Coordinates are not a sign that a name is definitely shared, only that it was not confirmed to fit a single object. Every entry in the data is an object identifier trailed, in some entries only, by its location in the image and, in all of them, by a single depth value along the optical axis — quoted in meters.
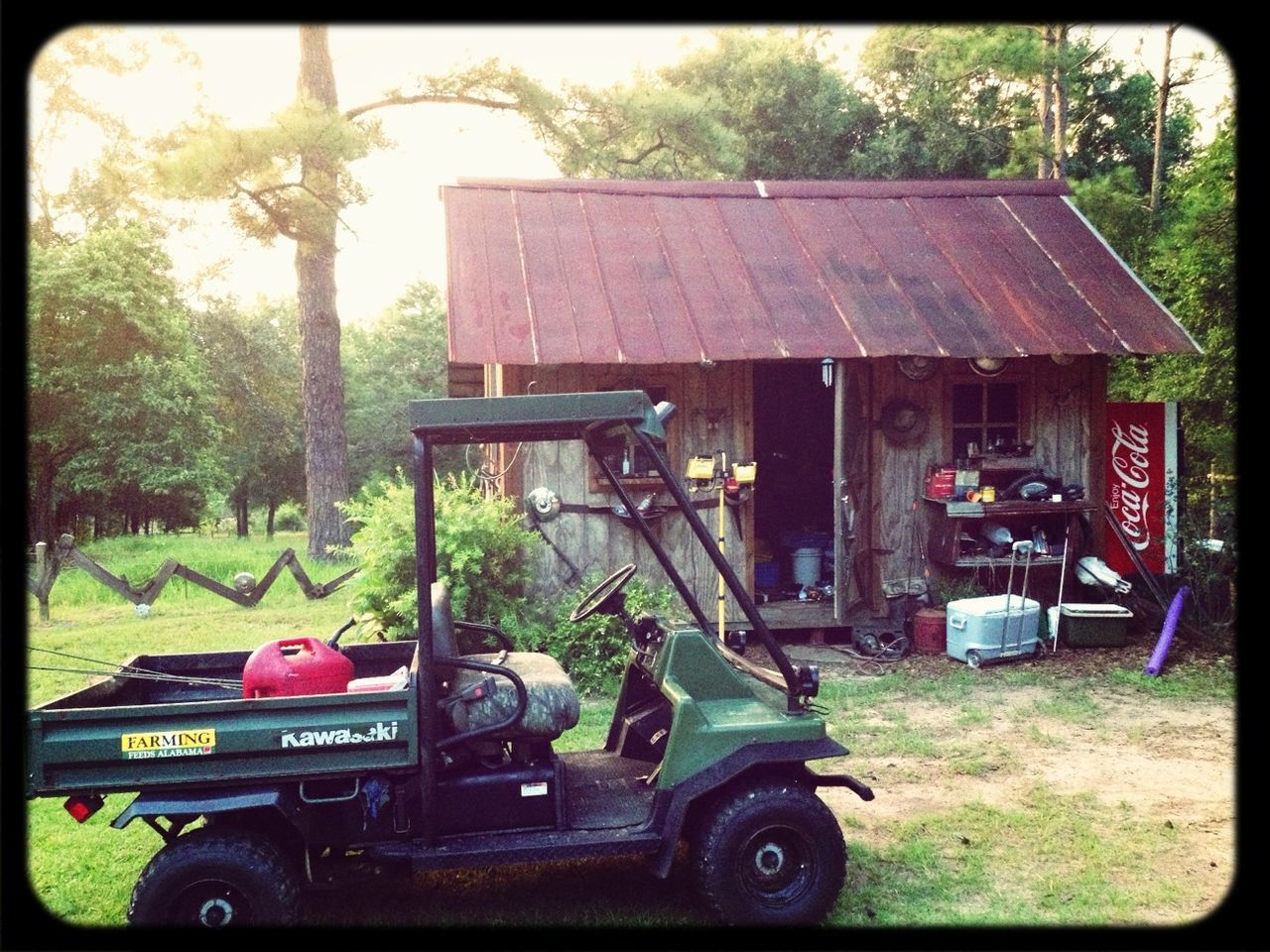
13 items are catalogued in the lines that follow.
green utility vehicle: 3.80
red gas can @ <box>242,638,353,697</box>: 4.29
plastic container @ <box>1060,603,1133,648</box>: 9.47
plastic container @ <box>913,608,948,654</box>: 9.65
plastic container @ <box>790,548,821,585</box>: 11.23
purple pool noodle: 8.64
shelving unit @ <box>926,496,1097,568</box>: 9.64
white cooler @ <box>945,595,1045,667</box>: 9.15
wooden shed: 9.49
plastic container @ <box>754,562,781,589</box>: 11.11
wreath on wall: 10.11
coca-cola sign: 11.19
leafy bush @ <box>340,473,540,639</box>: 8.34
